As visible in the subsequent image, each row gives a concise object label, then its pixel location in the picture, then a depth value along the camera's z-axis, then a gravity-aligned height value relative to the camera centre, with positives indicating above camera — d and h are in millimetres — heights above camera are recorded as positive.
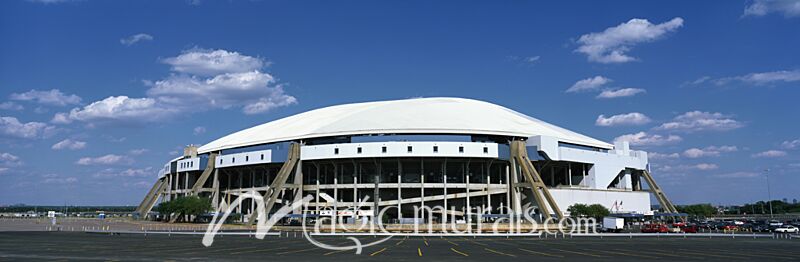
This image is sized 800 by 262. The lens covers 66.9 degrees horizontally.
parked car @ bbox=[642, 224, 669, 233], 53341 -1997
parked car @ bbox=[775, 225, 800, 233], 56100 -2231
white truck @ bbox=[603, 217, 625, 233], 55750 -1678
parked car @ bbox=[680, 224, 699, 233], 54481 -2046
